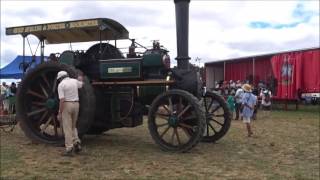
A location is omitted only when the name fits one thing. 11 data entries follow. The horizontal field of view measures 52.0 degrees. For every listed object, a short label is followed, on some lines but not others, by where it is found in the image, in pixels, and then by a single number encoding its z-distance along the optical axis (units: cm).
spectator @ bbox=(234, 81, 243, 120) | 1091
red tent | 1296
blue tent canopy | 1392
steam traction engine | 572
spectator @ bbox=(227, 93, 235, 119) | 1154
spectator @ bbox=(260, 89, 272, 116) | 1299
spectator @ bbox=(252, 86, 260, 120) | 1079
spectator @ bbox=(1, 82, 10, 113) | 1191
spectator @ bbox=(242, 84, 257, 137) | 778
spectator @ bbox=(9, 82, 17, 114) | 1106
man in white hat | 541
